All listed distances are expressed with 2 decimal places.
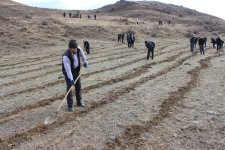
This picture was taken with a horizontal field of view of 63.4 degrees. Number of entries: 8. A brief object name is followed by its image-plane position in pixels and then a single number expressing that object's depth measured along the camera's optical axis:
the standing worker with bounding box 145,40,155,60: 12.01
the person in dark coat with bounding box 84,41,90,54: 14.62
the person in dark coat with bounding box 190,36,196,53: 15.44
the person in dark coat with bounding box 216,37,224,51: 16.72
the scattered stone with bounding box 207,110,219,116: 5.38
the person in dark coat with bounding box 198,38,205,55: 14.24
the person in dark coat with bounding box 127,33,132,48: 17.75
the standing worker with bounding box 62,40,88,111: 5.21
